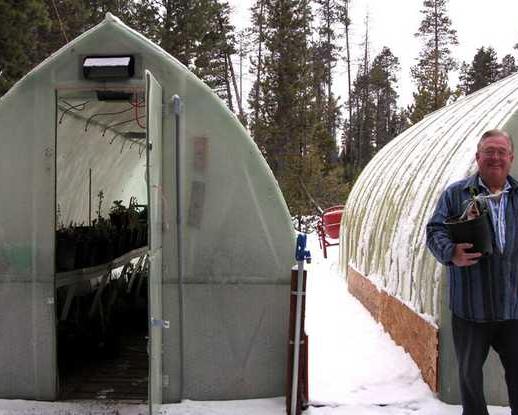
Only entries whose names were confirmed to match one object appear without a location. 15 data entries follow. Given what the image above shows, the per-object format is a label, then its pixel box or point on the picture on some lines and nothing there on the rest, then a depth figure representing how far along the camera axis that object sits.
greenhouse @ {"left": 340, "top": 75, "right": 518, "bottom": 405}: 4.55
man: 3.13
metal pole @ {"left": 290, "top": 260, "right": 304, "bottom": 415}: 4.14
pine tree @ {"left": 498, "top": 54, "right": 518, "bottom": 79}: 37.81
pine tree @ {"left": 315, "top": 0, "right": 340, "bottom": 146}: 35.00
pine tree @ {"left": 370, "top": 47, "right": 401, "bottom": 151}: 37.25
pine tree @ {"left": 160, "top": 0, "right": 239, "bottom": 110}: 21.23
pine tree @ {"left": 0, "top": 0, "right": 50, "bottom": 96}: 13.48
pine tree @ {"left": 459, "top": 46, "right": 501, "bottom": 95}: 34.03
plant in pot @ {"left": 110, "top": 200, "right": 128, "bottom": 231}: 8.47
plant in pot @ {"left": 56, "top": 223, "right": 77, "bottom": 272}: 5.85
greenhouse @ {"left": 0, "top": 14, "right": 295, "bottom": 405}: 4.47
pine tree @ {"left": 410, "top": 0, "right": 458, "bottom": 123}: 33.43
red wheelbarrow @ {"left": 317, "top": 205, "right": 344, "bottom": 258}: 13.91
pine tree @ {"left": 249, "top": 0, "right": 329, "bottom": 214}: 22.62
